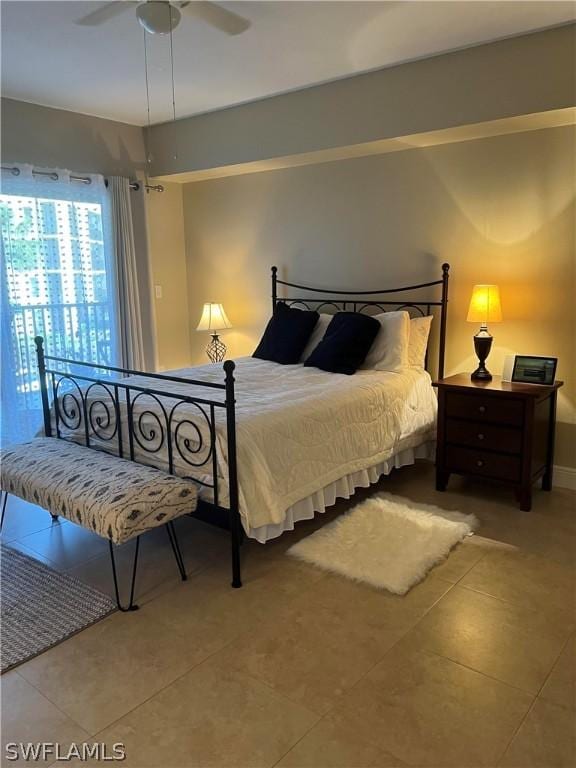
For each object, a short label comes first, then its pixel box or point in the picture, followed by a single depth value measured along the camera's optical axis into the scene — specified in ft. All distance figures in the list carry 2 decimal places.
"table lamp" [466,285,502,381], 11.60
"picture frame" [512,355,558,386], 11.50
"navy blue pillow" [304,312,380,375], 12.75
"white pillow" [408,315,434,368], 13.15
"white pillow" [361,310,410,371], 12.76
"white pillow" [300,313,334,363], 14.14
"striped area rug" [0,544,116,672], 7.49
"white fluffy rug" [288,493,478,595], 8.93
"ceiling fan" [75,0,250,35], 8.27
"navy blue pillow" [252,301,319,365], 14.01
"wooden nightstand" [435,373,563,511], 10.97
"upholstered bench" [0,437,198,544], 7.95
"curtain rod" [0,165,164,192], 13.52
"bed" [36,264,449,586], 8.82
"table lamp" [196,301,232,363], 16.57
